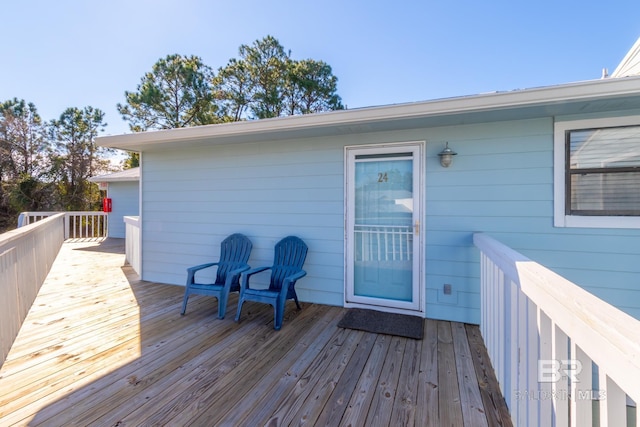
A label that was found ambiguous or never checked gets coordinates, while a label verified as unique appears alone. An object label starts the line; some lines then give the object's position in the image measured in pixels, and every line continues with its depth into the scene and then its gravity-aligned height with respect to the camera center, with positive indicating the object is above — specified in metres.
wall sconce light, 3.05 +0.62
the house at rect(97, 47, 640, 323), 2.65 +0.27
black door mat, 2.87 -1.17
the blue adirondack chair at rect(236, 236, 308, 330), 2.98 -0.73
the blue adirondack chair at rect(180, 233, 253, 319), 3.25 -0.72
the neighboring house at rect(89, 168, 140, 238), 9.52 +0.37
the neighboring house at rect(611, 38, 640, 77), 3.55 +2.07
